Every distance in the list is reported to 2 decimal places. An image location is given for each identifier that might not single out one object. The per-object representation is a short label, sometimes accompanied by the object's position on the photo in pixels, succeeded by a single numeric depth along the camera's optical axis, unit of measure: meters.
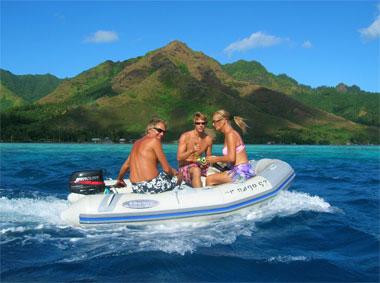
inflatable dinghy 5.27
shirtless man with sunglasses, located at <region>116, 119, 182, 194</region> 5.33
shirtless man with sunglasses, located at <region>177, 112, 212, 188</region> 6.31
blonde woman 5.94
